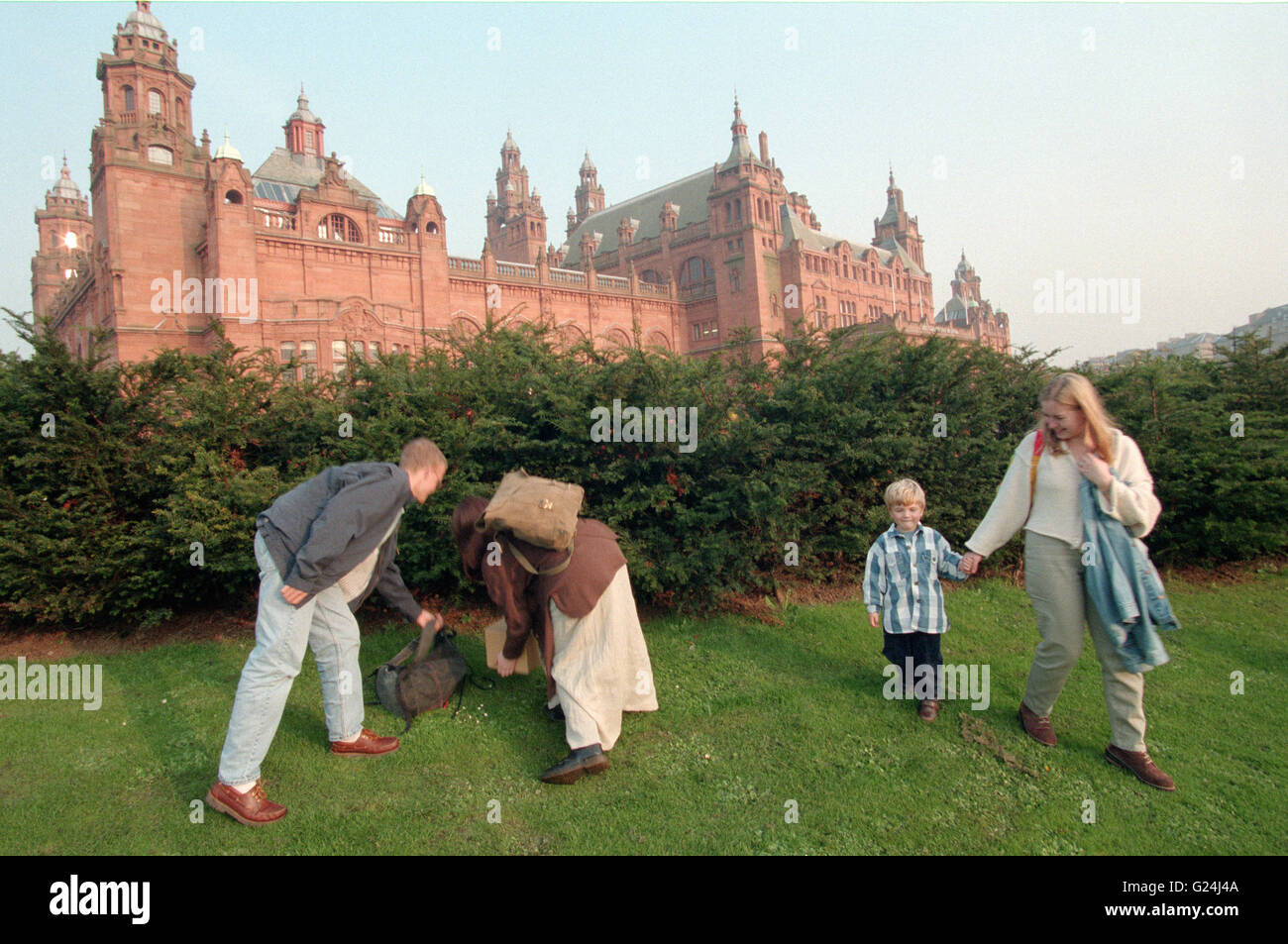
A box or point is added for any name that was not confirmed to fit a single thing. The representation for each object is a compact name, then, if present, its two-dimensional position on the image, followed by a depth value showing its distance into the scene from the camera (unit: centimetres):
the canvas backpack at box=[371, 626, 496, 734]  480
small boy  489
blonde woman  403
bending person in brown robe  411
